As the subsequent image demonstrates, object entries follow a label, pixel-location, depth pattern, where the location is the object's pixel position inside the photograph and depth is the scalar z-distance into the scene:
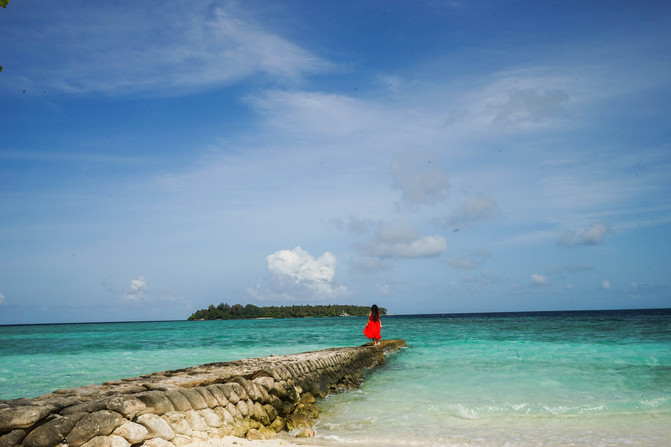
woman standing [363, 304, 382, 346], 18.35
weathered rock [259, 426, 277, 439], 6.36
